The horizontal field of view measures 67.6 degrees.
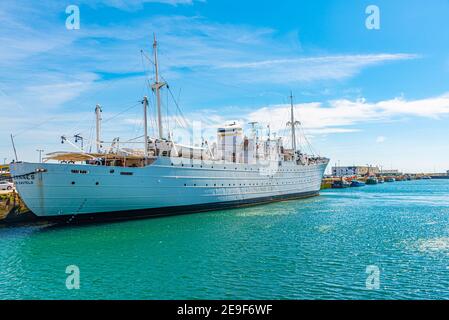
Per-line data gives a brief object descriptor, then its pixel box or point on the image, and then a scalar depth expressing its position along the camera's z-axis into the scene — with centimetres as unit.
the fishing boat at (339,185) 11562
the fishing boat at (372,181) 14785
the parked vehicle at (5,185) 4444
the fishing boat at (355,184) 12206
